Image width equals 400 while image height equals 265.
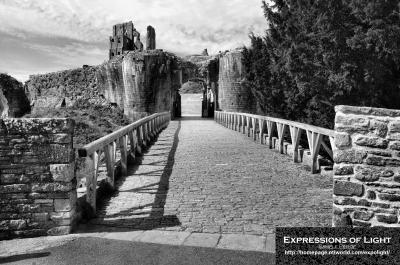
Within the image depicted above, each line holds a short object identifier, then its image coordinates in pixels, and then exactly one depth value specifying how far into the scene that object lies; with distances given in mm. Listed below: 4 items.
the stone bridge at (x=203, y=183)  3750
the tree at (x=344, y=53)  6930
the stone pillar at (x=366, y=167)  3646
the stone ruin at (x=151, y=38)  46906
